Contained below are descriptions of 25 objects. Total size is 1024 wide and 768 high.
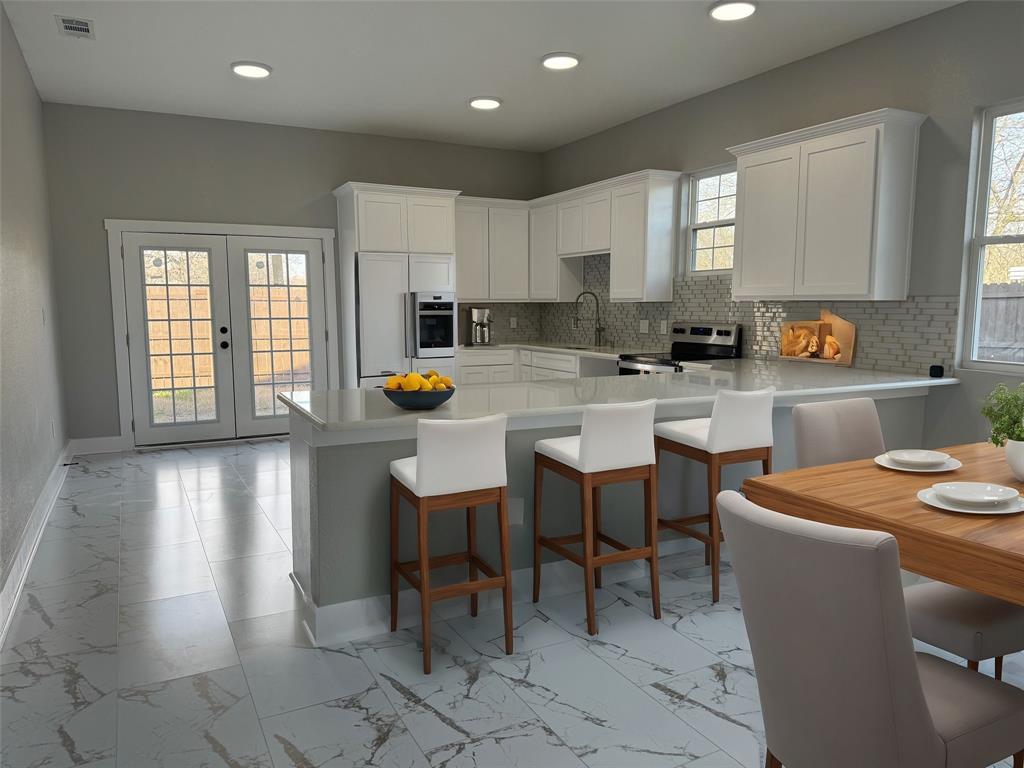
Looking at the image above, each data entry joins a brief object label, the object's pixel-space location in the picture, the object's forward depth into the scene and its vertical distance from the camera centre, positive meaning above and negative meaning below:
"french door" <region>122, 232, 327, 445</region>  6.20 -0.18
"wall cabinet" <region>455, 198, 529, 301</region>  7.05 +0.62
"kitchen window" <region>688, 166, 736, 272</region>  5.43 +0.71
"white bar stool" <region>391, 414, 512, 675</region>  2.49 -0.61
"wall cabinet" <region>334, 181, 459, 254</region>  6.25 +0.84
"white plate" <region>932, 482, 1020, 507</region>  1.67 -0.45
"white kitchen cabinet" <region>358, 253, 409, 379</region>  6.32 -0.03
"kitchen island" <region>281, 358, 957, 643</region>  2.79 -0.70
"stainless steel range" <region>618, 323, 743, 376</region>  5.11 -0.31
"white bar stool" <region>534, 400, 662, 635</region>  2.79 -0.62
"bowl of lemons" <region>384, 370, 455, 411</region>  2.81 -0.32
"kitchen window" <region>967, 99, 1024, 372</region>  3.71 +0.33
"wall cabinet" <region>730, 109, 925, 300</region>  3.99 +0.62
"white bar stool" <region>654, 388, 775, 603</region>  3.03 -0.56
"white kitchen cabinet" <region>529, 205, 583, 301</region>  7.00 +0.45
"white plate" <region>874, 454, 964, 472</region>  2.07 -0.46
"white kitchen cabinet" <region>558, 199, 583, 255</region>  6.52 +0.79
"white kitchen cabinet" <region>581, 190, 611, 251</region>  6.12 +0.78
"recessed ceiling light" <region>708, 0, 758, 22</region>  3.81 +1.64
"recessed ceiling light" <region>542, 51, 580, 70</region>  4.62 +1.64
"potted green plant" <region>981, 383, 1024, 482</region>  1.92 -0.30
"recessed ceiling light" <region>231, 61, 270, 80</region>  4.78 +1.64
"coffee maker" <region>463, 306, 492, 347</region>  7.28 -0.16
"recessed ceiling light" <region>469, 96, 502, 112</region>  5.63 +1.66
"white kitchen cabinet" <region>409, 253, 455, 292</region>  6.51 +0.36
